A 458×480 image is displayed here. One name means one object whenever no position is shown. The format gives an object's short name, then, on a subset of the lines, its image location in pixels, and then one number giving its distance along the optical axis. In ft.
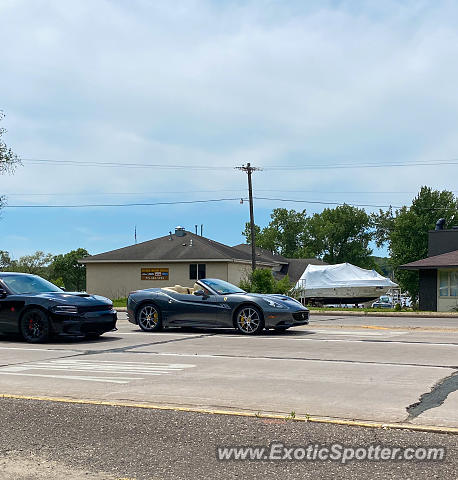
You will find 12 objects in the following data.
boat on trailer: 174.91
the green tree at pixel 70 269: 305.32
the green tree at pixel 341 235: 348.18
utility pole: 149.18
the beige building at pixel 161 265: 162.71
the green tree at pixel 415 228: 201.46
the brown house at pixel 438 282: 115.34
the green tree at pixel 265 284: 111.45
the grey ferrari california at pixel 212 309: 47.91
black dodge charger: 44.16
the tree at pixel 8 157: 151.43
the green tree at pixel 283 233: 357.82
